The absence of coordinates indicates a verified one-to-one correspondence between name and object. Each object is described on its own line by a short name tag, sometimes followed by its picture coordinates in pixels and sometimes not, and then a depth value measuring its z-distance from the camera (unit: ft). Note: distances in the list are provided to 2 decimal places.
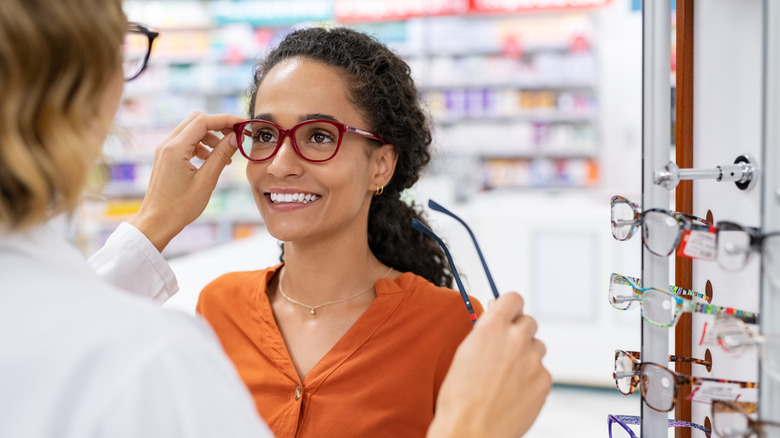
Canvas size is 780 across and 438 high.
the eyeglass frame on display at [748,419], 2.31
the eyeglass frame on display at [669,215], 2.51
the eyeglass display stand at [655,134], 2.86
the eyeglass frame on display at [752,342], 2.27
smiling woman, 4.47
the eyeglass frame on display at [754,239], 2.28
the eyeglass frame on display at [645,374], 2.61
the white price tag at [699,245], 2.45
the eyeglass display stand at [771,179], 2.24
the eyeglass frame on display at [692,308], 2.48
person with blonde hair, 1.84
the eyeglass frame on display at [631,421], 3.23
